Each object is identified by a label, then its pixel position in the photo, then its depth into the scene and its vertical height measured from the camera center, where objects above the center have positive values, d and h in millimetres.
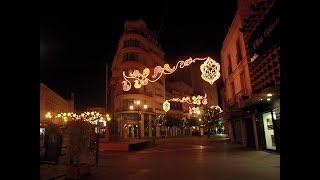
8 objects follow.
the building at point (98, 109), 111419 +7645
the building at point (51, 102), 67875 +8099
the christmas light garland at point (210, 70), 13516 +2619
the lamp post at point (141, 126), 53472 -8
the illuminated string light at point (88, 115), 41531 +1982
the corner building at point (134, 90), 53031 +7205
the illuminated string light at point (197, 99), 32941 +2979
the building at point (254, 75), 13820 +3161
